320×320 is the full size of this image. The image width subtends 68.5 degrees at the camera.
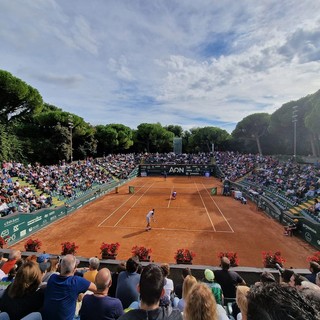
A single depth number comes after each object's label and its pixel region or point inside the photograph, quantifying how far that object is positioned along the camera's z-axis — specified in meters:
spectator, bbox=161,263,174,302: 4.95
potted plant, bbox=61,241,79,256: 9.97
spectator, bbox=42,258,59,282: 5.57
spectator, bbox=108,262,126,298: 5.76
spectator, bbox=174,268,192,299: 5.96
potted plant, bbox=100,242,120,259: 9.68
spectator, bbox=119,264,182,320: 2.57
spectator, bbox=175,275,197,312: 3.98
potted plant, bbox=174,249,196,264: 9.41
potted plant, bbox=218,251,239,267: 9.01
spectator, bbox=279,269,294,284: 5.10
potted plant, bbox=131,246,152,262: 9.50
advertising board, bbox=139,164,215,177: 51.40
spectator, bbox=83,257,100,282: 5.87
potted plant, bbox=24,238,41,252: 11.40
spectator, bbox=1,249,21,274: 6.49
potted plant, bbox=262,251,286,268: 8.84
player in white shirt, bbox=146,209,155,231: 17.58
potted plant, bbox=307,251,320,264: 8.20
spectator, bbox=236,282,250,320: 2.52
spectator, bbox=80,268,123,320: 3.38
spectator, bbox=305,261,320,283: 6.23
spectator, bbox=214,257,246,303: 6.32
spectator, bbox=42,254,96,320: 3.61
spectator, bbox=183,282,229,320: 2.21
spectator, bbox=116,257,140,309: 4.70
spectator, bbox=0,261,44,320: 3.49
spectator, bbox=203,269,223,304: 5.35
